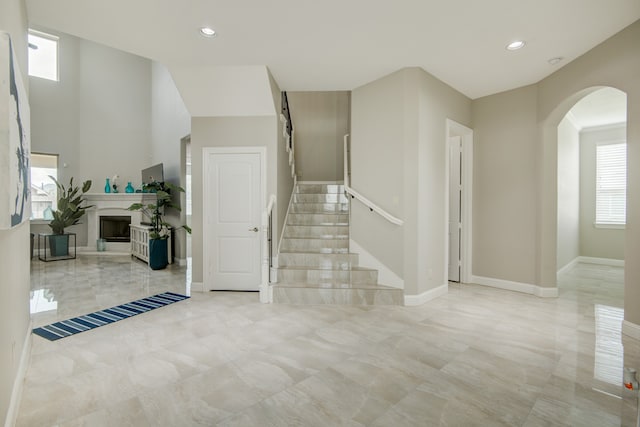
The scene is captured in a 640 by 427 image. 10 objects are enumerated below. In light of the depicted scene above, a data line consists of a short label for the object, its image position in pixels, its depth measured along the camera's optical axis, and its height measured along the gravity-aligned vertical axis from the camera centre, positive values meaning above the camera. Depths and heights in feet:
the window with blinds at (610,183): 21.13 +2.15
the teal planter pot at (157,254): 20.53 -2.56
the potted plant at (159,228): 20.59 -0.96
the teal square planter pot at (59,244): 24.03 -2.33
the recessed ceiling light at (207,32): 10.14 +5.78
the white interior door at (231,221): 15.17 -0.32
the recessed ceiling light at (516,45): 10.96 +5.85
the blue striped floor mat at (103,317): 10.27 -3.72
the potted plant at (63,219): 24.20 -0.43
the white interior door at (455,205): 17.25 +0.53
